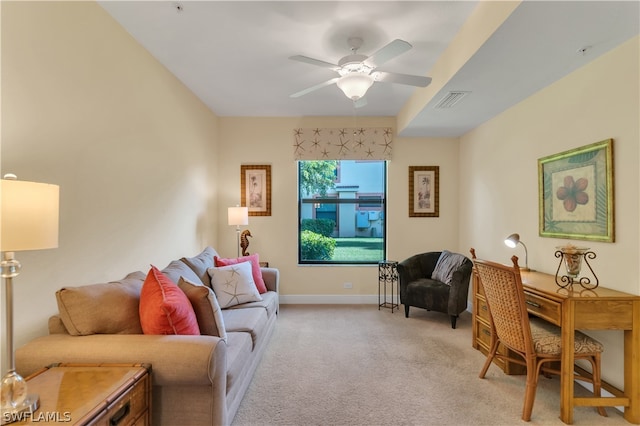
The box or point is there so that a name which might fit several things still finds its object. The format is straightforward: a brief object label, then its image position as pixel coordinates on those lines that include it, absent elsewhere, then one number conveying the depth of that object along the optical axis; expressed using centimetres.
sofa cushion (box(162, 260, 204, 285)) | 258
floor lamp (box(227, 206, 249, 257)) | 425
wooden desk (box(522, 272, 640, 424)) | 203
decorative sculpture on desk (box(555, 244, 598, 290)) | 226
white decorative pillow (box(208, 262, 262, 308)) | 307
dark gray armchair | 381
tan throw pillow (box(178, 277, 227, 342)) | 204
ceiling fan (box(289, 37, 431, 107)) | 242
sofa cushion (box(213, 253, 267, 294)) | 350
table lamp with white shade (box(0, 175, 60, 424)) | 117
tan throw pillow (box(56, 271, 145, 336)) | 173
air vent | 308
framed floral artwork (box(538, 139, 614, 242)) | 230
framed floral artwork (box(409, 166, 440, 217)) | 486
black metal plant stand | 450
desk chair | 212
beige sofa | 159
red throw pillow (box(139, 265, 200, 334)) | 177
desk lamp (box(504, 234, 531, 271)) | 294
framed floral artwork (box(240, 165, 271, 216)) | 484
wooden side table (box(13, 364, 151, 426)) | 119
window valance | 480
